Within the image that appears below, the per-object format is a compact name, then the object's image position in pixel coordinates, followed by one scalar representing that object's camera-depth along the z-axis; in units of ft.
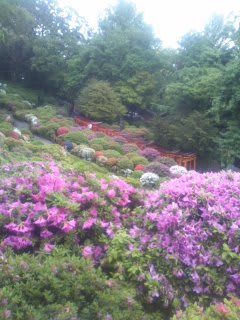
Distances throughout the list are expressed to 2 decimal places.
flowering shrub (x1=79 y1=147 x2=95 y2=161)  41.65
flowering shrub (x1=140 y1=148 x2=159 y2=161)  44.75
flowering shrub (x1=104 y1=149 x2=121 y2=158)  42.16
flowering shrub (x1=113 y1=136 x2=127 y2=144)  51.30
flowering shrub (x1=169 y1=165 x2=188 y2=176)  35.52
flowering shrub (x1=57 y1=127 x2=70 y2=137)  51.40
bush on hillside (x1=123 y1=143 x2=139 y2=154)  46.57
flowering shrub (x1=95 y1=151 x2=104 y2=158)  42.02
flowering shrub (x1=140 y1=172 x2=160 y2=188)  30.83
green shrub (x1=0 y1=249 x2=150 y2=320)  7.13
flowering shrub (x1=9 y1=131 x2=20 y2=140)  42.31
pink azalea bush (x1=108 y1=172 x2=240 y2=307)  9.79
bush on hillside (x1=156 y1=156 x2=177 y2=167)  40.05
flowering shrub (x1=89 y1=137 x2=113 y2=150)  46.47
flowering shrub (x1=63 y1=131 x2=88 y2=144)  47.88
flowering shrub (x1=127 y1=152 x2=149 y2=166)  40.70
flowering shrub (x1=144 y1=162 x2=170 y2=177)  36.42
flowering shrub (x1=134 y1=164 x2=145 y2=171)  38.53
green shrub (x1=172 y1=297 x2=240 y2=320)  7.31
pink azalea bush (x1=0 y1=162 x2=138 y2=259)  10.02
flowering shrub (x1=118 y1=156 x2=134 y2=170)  39.22
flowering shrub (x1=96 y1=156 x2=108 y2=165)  40.50
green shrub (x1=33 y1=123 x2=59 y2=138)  51.80
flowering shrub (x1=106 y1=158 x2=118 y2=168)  39.96
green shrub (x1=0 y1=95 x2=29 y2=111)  66.31
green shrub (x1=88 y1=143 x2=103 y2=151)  45.34
